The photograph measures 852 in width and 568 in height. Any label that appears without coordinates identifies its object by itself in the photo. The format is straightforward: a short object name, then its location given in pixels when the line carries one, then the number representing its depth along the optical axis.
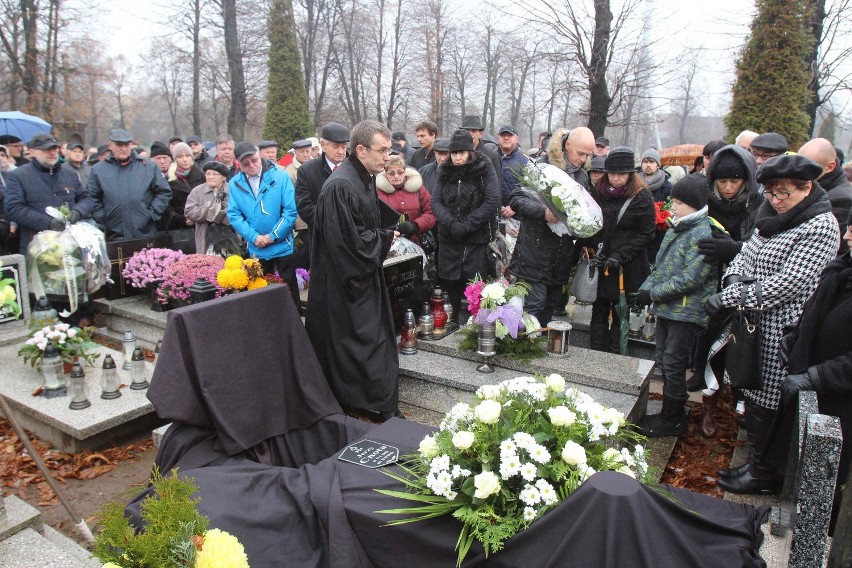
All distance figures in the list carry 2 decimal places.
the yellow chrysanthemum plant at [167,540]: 1.79
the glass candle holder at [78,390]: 4.44
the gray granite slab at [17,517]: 2.85
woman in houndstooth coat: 3.43
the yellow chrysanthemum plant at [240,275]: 5.18
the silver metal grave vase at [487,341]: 4.84
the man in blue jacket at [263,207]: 6.30
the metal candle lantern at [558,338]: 4.91
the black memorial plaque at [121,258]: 6.97
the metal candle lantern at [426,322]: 5.43
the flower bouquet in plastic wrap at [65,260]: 6.10
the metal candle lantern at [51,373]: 4.65
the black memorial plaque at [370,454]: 2.98
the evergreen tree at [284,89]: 18.55
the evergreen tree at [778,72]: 10.09
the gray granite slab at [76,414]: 4.31
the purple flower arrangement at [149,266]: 6.84
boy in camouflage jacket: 4.30
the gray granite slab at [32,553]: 2.62
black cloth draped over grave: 2.12
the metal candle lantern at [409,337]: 5.25
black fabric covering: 3.22
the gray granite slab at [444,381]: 4.59
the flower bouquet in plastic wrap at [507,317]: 4.76
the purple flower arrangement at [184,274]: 6.39
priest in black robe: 4.40
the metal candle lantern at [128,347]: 5.16
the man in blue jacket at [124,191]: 7.13
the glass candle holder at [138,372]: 4.83
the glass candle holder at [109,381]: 4.57
